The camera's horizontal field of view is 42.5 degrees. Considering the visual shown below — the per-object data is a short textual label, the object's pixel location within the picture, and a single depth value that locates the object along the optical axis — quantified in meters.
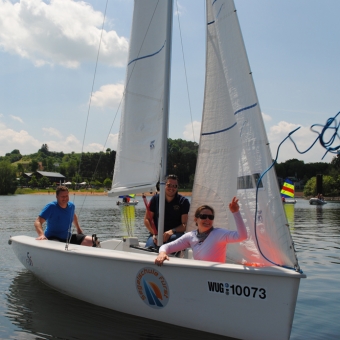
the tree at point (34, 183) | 102.18
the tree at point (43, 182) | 101.19
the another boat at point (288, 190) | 47.04
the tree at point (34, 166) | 133.75
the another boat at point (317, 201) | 50.50
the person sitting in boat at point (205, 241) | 5.29
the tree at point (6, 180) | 79.06
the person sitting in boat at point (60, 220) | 7.57
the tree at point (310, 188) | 73.44
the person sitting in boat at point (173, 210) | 6.85
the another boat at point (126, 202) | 42.06
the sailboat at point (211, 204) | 4.85
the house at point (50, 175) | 118.44
